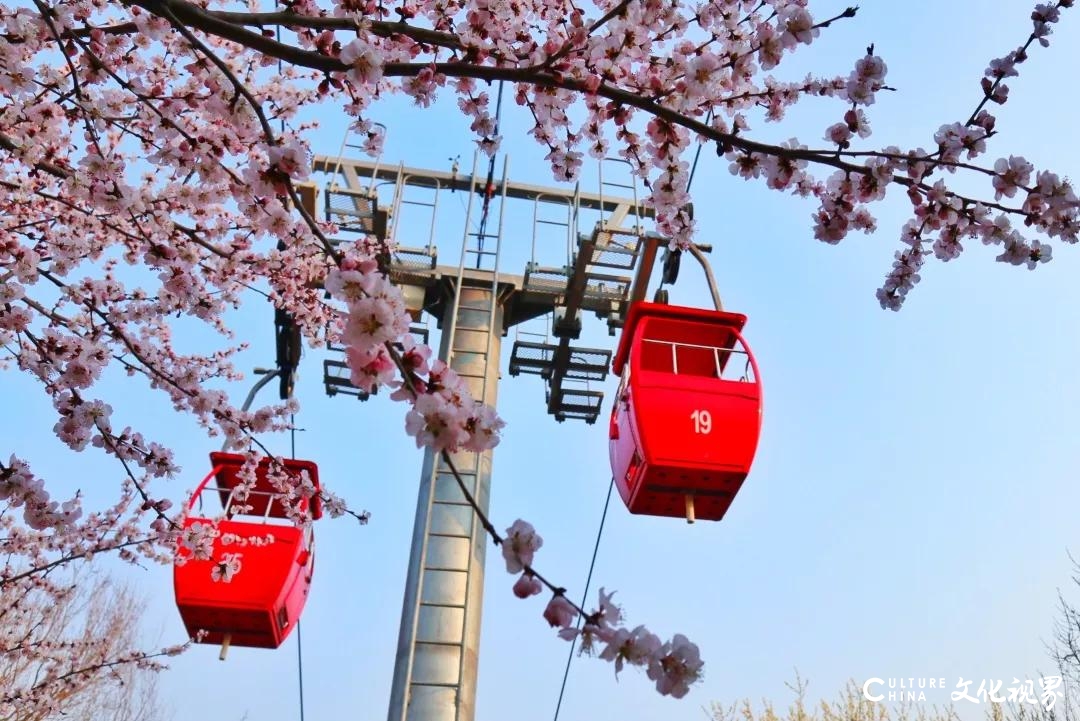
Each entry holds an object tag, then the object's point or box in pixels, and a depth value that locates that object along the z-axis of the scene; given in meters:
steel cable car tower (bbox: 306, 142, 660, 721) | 6.01
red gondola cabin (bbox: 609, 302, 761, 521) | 4.98
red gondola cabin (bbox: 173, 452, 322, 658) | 5.65
